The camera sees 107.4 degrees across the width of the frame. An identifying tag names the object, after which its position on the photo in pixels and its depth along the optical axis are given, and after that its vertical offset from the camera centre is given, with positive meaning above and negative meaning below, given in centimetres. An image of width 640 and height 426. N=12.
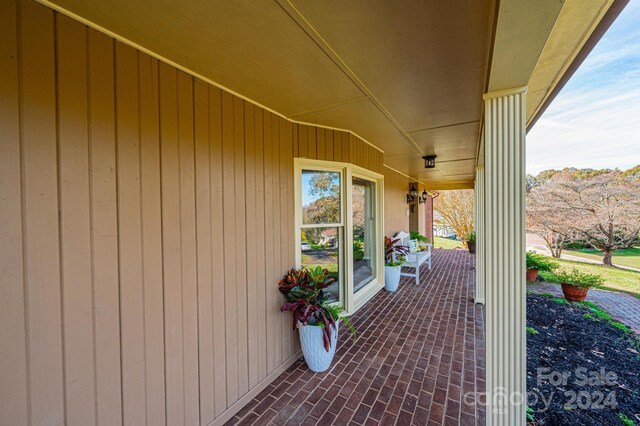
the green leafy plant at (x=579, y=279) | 414 -129
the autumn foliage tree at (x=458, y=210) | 1216 +2
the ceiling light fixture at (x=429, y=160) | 424 +92
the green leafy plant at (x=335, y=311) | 232 -99
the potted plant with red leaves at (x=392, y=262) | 450 -103
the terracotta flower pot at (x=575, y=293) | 414 -150
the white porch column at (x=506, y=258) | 136 -29
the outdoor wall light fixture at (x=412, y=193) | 714 +55
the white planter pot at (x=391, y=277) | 448 -126
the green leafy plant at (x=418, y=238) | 708 -82
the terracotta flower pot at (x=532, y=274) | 539 -151
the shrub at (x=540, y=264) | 558 -133
